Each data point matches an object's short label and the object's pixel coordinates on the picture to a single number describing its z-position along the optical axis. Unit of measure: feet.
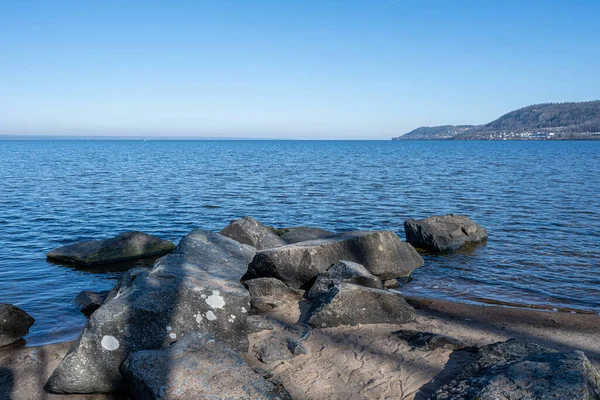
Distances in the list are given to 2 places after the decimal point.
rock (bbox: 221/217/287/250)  43.55
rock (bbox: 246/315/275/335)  24.97
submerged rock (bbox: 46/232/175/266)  43.06
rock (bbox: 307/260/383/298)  29.91
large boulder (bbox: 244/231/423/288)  33.35
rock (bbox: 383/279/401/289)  35.90
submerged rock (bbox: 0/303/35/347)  25.70
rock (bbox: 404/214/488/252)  47.96
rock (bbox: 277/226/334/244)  46.88
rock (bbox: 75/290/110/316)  31.22
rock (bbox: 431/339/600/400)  14.87
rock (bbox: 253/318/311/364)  21.84
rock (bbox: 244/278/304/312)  30.42
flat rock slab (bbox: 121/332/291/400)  15.88
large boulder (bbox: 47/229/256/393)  19.34
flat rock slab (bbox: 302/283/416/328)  25.48
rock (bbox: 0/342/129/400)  19.34
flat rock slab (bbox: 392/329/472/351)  22.08
